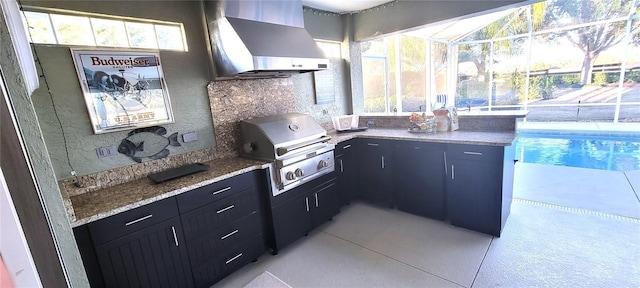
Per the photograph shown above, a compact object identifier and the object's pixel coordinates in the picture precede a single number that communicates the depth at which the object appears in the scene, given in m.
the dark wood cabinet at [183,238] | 1.54
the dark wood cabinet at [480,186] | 2.29
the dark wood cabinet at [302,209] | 2.34
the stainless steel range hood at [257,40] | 2.12
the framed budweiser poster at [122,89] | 1.85
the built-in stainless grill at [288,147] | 2.29
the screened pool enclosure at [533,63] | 6.59
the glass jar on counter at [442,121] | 2.90
